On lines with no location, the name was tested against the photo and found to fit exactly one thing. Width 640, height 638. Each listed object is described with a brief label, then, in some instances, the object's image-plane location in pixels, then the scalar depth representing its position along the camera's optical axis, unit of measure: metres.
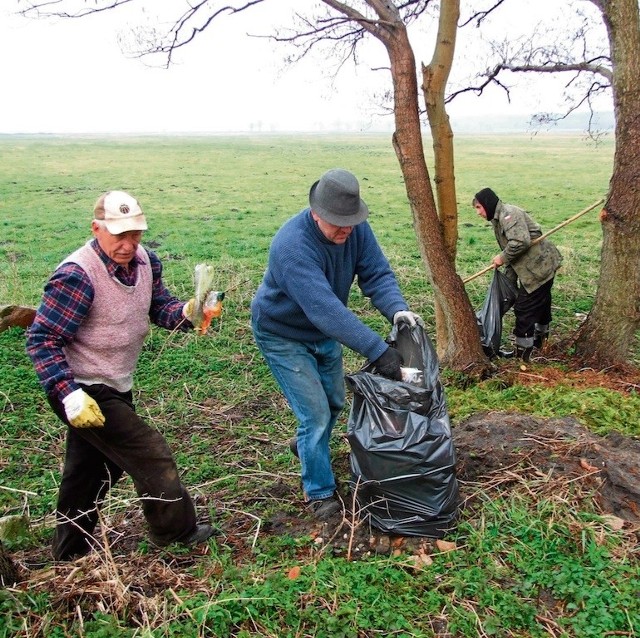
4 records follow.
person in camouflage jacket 5.94
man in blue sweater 3.06
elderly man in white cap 2.79
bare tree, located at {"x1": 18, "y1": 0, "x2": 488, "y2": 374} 4.95
